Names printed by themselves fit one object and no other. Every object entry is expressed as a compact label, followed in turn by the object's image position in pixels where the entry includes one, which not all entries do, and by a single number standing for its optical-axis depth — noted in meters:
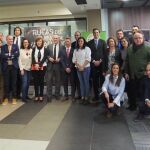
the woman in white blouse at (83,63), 3.45
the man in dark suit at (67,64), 3.65
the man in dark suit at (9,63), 3.48
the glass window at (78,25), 6.93
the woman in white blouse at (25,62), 3.58
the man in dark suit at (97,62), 3.49
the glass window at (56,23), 6.93
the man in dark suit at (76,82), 3.65
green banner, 5.29
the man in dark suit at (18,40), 3.74
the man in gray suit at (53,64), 3.67
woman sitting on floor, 2.85
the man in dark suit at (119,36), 3.47
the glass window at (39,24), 7.03
